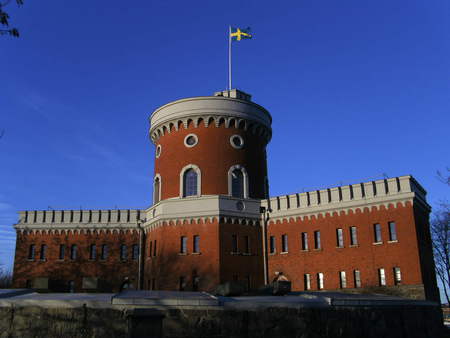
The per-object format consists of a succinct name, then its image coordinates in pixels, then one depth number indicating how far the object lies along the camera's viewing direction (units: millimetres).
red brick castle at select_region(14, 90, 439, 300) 30594
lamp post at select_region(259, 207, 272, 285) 34938
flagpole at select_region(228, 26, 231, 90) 40438
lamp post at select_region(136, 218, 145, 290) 39653
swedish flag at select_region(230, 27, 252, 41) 40719
